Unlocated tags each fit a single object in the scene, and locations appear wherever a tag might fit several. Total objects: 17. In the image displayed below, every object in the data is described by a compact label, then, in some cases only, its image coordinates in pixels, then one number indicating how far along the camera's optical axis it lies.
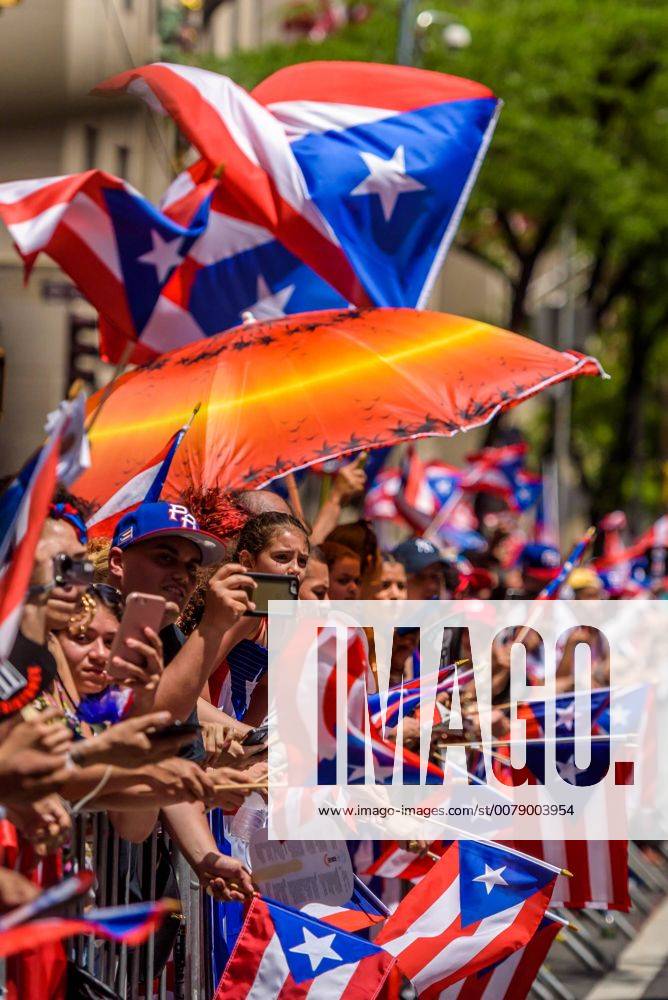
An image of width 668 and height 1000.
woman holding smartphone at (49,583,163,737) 8.85
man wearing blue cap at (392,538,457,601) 16.27
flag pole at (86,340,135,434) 7.32
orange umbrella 12.41
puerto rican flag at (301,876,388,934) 11.24
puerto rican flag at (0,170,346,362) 13.87
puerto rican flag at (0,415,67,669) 6.93
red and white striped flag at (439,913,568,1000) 11.31
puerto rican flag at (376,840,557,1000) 11.24
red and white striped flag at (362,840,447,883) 12.99
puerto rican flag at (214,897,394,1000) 9.86
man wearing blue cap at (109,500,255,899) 9.37
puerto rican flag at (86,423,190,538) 11.16
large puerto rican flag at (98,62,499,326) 16.42
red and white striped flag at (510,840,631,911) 13.32
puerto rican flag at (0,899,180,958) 6.36
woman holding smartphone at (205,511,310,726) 10.98
